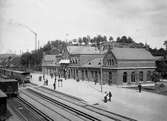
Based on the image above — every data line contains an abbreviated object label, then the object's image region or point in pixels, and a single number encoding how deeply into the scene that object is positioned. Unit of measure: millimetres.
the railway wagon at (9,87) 36719
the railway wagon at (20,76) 55866
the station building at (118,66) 47219
